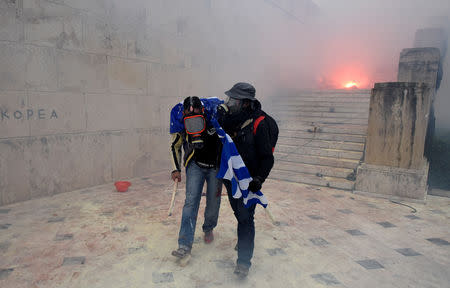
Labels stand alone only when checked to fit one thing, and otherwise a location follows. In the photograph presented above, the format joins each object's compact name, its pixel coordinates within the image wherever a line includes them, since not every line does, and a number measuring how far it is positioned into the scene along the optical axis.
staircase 6.59
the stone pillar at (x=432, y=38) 10.13
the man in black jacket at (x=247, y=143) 2.76
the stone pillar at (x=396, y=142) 5.36
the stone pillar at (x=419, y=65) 7.96
